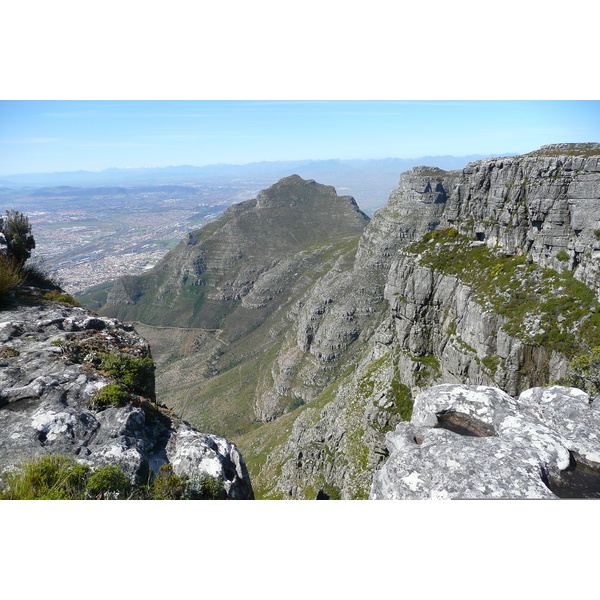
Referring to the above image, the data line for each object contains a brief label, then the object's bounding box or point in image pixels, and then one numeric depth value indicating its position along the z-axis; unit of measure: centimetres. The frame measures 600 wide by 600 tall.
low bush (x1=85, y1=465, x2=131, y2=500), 611
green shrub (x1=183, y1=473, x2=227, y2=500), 690
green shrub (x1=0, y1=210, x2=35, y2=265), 1642
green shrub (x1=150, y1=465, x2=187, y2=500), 666
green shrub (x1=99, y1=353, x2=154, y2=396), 1002
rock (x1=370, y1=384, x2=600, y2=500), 683
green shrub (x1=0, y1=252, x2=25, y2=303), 1292
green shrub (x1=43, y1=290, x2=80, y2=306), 1442
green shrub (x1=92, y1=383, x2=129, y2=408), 846
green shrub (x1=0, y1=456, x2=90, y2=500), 570
